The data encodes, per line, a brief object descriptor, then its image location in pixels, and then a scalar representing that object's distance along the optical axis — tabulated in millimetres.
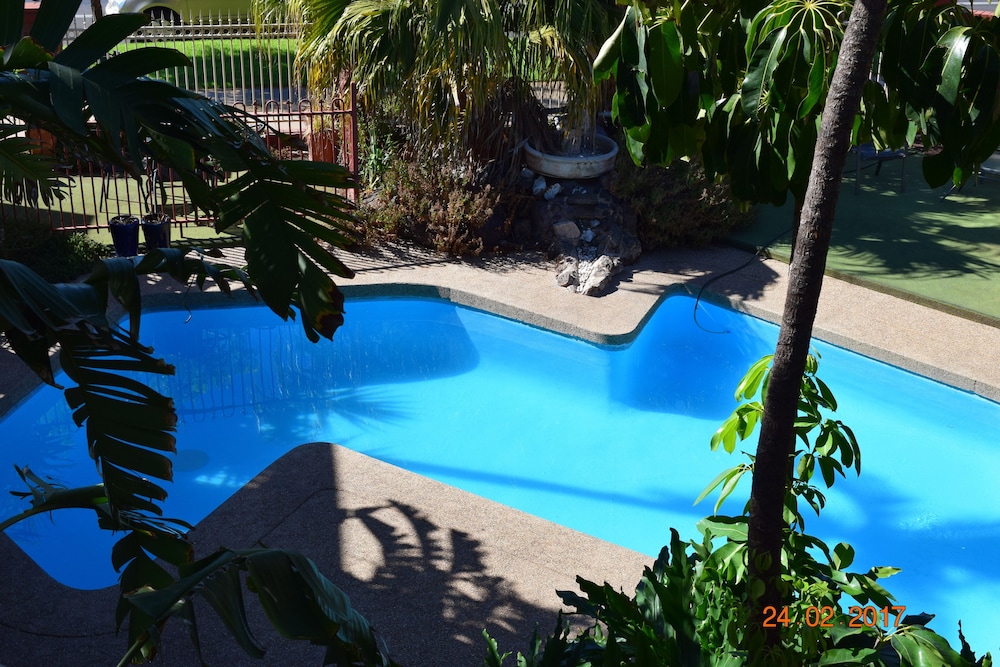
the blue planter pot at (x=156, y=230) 9484
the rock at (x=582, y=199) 10789
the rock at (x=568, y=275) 9875
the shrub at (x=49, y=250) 9102
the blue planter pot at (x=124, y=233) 9367
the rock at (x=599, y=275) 9680
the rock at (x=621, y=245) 10344
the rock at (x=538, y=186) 11039
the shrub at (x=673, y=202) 10711
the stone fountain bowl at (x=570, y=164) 10797
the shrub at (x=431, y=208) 10453
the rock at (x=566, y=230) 10609
